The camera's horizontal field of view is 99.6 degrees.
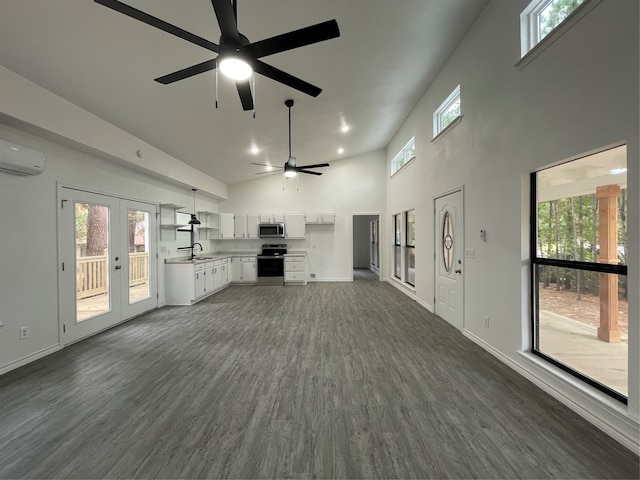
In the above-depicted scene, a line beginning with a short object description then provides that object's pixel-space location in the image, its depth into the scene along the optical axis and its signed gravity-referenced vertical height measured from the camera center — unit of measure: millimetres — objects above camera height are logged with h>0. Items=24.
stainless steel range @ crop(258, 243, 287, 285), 7723 -887
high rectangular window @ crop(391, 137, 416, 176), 5823 +1986
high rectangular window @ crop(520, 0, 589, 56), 2275 +1938
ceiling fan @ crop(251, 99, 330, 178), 4814 +1256
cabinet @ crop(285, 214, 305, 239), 7945 +382
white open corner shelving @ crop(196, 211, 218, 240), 7191 +370
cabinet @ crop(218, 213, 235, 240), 7814 +367
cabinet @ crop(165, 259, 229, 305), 5449 -894
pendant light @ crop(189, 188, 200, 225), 5876 +391
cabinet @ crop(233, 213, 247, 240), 7902 +365
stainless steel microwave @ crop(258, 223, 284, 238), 7797 +236
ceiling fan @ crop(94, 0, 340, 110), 1515 +1250
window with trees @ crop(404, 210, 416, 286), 6238 -268
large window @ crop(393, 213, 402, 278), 7098 -265
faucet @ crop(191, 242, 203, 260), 6371 -240
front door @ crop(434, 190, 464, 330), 3766 -321
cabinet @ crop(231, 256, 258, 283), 7777 -909
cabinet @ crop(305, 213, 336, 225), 8016 +584
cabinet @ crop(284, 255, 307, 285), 7734 -893
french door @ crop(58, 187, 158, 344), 3410 -316
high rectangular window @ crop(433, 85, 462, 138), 3973 +2009
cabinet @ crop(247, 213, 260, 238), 7918 +391
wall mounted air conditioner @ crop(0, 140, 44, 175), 2584 +820
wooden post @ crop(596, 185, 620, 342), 1924 -129
